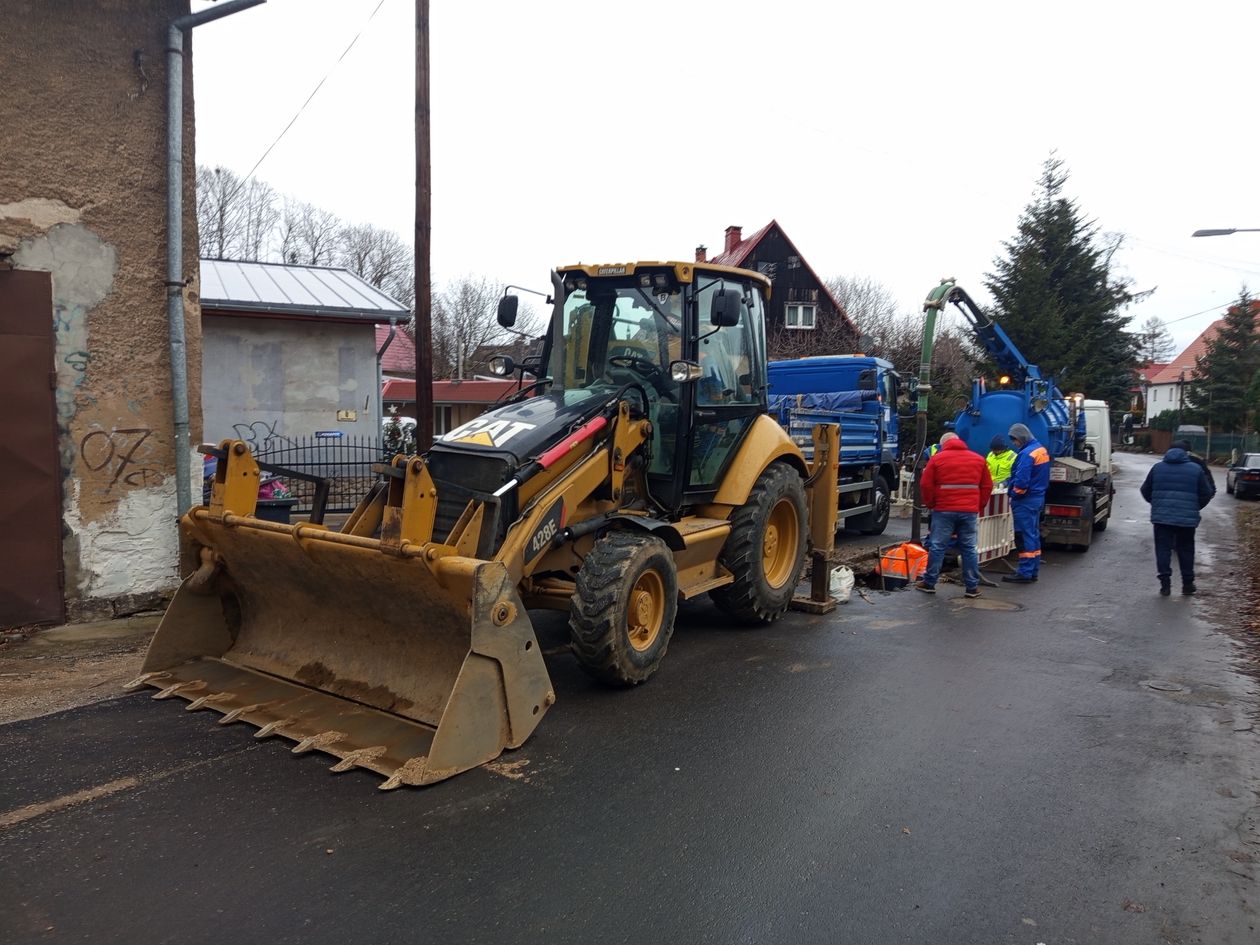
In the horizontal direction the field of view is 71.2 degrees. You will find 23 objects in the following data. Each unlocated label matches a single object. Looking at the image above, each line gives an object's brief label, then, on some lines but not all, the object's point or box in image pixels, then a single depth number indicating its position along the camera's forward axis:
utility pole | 9.89
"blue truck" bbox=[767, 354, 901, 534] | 12.61
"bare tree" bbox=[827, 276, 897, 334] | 41.06
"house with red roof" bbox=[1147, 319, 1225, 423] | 71.88
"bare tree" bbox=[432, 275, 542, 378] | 51.75
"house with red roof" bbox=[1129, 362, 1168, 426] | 61.16
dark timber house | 33.25
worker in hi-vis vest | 11.56
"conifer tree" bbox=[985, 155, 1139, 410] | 25.89
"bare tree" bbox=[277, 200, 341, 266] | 50.06
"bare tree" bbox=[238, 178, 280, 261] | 47.66
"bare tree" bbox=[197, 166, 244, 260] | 45.50
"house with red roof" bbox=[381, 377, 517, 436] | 32.88
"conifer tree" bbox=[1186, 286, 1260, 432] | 42.22
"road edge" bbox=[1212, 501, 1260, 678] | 7.53
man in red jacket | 9.28
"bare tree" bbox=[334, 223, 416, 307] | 54.12
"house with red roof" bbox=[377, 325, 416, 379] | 32.31
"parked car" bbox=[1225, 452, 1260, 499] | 24.12
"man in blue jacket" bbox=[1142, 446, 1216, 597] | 9.55
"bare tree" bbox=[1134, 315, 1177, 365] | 31.30
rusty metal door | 6.86
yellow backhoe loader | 4.64
